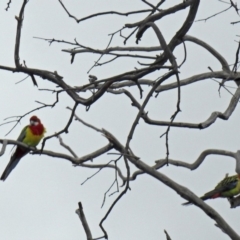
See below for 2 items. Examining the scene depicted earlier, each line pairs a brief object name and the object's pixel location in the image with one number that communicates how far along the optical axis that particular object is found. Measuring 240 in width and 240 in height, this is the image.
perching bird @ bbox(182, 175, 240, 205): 16.91
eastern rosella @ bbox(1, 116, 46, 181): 17.92
